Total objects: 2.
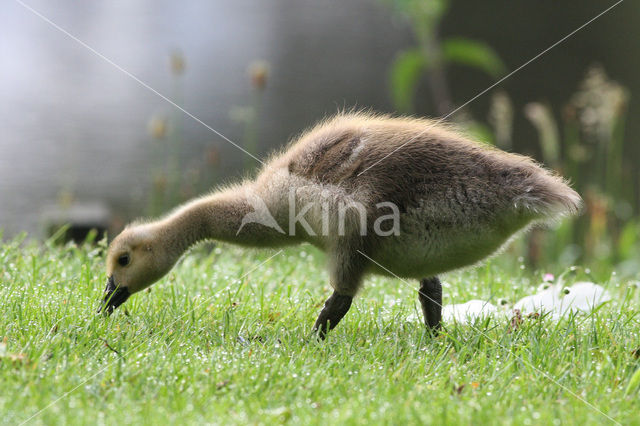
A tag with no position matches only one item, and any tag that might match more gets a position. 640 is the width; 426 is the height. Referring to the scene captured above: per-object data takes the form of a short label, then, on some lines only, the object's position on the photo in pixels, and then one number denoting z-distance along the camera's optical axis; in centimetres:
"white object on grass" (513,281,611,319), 662
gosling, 553
